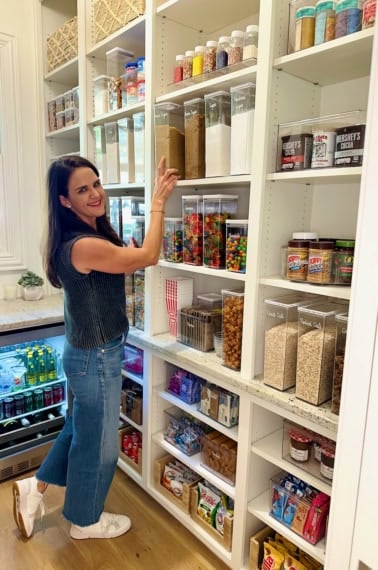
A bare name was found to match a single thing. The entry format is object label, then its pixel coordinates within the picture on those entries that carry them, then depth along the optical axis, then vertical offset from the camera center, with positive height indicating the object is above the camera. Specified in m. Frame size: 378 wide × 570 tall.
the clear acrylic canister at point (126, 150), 1.93 +0.28
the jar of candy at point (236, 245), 1.48 -0.13
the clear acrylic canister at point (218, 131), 1.48 +0.30
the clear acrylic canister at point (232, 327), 1.52 -0.45
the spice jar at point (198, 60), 1.55 +0.58
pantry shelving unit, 1.28 +0.02
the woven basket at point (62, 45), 2.31 +0.98
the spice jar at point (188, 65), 1.60 +0.58
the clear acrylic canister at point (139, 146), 1.83 +0.29
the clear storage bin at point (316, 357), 1.27 -0.46
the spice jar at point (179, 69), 1.64 +0.58
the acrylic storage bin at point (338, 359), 1.23 -0.45
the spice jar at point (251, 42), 1.36 +0.58
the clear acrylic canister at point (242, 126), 1.38 +0.30
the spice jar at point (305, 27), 1.21 +0.56
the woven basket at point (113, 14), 1.76 +0.90
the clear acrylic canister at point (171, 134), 1.67 +0.31
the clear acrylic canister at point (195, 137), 1.58 +0.29
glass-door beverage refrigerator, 2.19 -1.12
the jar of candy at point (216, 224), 1.59 -0.05
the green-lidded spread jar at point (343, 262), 1.23 -0.15
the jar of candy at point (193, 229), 1.67 -0.08
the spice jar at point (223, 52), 1.47 +0.58
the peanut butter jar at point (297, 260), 1.31 -0.16
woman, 1.47 -0.43
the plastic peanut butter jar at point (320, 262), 1.25 -0.15
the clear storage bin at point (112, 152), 2.02 +0.28
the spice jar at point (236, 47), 1.41 +0.58
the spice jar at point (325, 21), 1.17 +0.56
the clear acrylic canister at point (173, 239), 1.77 -0.13
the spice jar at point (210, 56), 1.51 +0.58
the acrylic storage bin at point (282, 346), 1.37 -0.46
